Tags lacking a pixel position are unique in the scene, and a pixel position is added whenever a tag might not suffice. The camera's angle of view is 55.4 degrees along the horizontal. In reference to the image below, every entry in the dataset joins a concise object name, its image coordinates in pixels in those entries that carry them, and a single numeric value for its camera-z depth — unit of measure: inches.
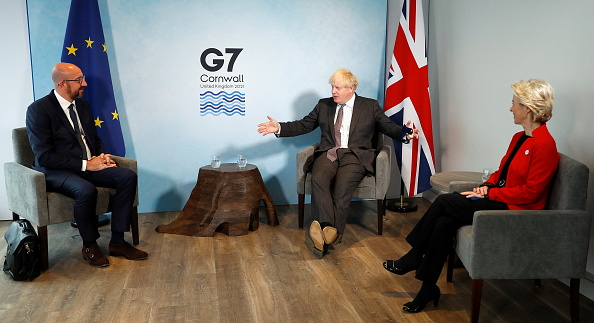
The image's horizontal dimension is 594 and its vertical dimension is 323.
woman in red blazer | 120.6
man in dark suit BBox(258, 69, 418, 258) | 175.2
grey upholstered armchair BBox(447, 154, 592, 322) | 115.0
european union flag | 185.6
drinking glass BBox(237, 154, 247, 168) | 195.5
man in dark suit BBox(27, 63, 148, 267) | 158.6
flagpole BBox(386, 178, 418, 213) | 213.5
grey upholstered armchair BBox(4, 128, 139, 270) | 152.6
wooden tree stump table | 187.8
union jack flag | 200.5
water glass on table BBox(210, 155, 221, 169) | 193.9
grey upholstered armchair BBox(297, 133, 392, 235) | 183.2
